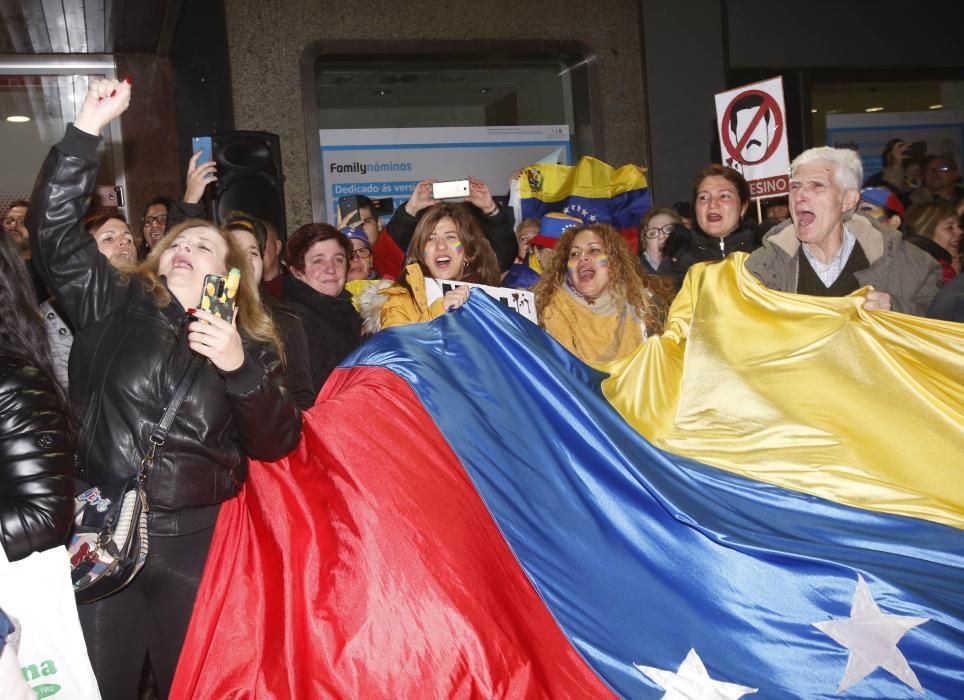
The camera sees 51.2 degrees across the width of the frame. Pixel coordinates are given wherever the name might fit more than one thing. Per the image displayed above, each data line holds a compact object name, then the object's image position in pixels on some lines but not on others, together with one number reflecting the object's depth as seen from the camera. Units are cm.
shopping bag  204
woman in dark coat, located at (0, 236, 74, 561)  198
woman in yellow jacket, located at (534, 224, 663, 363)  484
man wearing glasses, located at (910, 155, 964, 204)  811
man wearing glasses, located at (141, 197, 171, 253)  585
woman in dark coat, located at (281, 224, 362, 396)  460
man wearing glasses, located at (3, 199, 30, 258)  531
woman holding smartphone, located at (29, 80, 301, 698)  258
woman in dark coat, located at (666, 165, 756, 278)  549
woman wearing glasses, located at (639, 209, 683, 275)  625
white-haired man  434
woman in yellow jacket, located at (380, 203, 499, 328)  455
